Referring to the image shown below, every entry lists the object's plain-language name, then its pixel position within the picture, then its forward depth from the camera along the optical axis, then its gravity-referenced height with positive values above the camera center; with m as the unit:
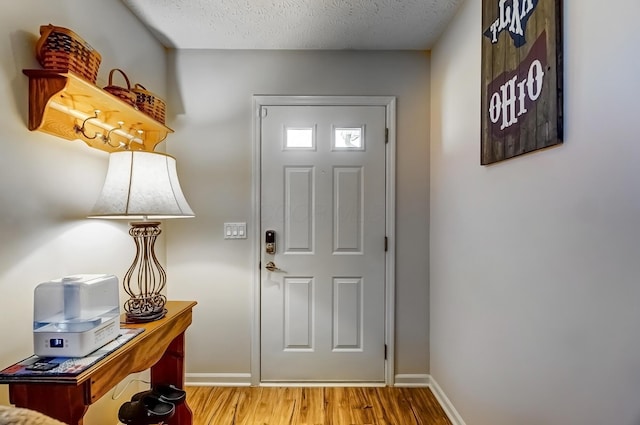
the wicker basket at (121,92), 1.56 +0.59
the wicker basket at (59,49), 1.21 +0.61
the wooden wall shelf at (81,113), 1.21 +0.46
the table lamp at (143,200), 1.36 +0.06
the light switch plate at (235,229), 2.33 -0.11
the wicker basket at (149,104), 1.78 +0.62
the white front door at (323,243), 2.32 -0.21
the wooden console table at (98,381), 0.99 -0.55
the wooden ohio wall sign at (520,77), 1.06 +0.51
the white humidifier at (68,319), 1.07 -0.35
